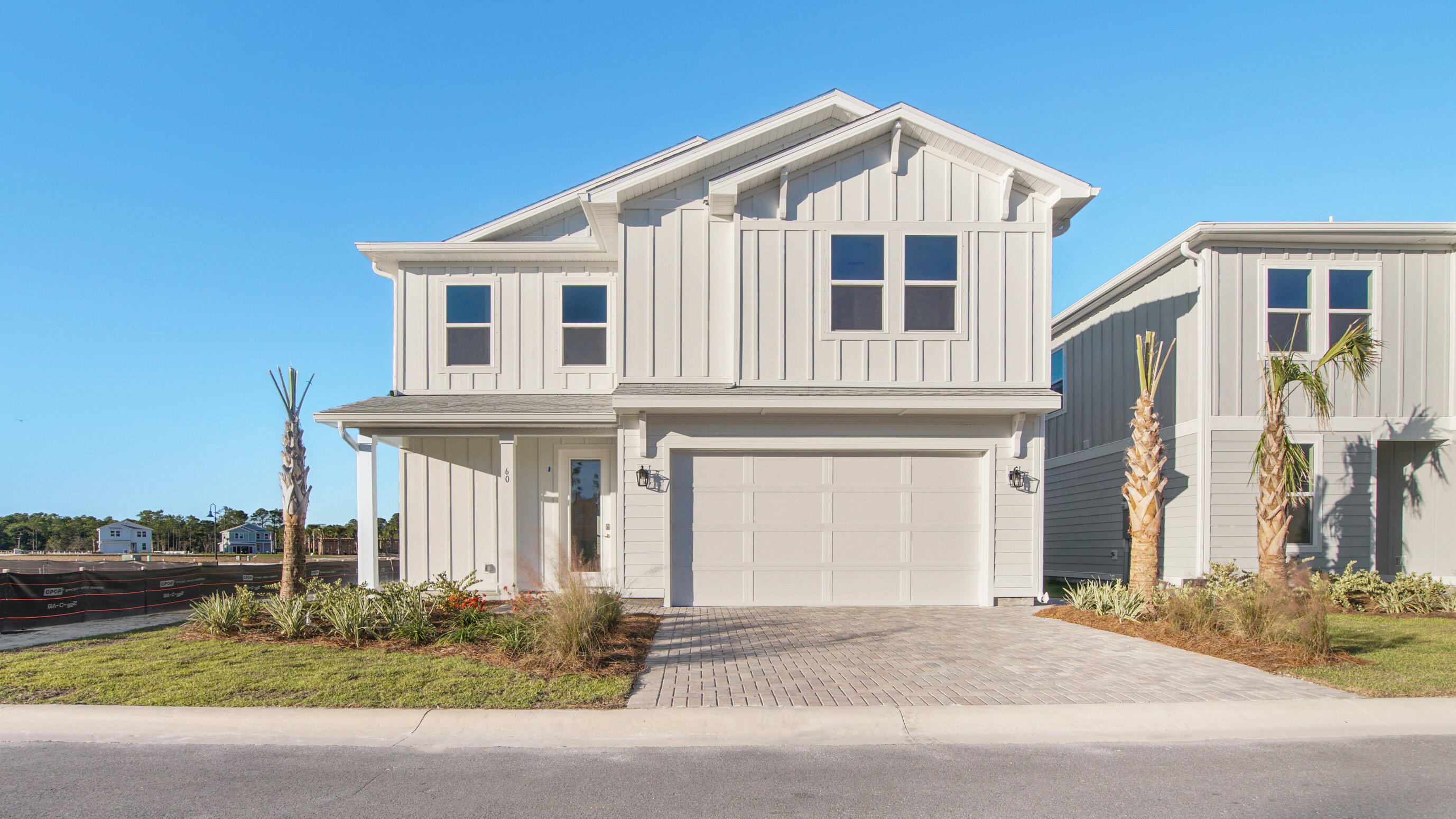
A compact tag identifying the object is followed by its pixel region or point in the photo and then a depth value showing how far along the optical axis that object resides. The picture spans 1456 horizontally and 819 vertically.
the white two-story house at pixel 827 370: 11.17
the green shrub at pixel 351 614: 8.20
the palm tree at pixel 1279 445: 10.84
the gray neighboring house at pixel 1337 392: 12.45
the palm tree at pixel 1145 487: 10.54
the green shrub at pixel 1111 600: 9.89
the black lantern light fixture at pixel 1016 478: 11.26
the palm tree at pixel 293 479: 9.91
